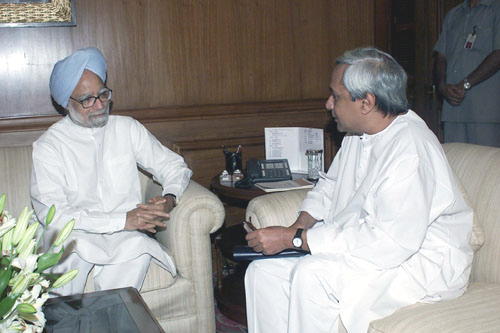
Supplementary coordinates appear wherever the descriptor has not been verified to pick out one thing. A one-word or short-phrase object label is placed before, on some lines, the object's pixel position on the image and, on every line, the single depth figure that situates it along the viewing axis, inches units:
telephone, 135.0
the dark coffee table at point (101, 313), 76.0
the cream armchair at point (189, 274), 112.3
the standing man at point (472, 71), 158.6
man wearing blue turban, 109.3
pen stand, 141.5
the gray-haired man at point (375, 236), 83.0
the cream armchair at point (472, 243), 75.9
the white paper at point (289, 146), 143.9
